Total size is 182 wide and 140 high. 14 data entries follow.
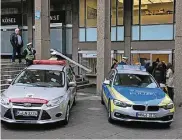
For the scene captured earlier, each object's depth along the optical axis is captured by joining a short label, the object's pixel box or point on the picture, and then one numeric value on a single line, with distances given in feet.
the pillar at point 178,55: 41.34
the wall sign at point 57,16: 74.59
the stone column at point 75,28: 73.05
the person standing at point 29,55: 49.08
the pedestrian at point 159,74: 45.98
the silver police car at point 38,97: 25.85
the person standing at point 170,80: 42.70
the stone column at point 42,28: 50.90
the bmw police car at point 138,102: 28.19
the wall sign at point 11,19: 79.49
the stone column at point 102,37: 48.47
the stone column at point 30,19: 77.30
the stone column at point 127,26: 67.36
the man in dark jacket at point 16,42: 52.78
